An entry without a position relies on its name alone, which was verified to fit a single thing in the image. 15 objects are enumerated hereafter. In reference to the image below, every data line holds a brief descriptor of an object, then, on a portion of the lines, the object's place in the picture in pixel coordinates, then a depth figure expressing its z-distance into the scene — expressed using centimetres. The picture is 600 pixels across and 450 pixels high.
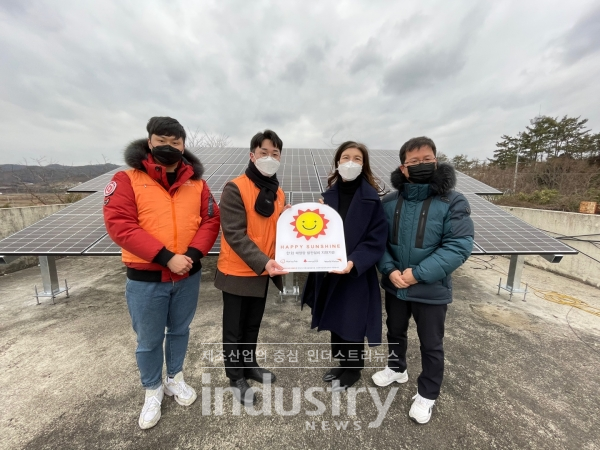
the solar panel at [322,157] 774
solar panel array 368
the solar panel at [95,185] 589
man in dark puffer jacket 192
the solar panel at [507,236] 374
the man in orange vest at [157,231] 176
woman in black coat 205
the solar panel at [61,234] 356
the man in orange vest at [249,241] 197
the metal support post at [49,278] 423
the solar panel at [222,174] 545
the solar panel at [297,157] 764
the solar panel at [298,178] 539
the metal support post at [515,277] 470
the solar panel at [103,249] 350
